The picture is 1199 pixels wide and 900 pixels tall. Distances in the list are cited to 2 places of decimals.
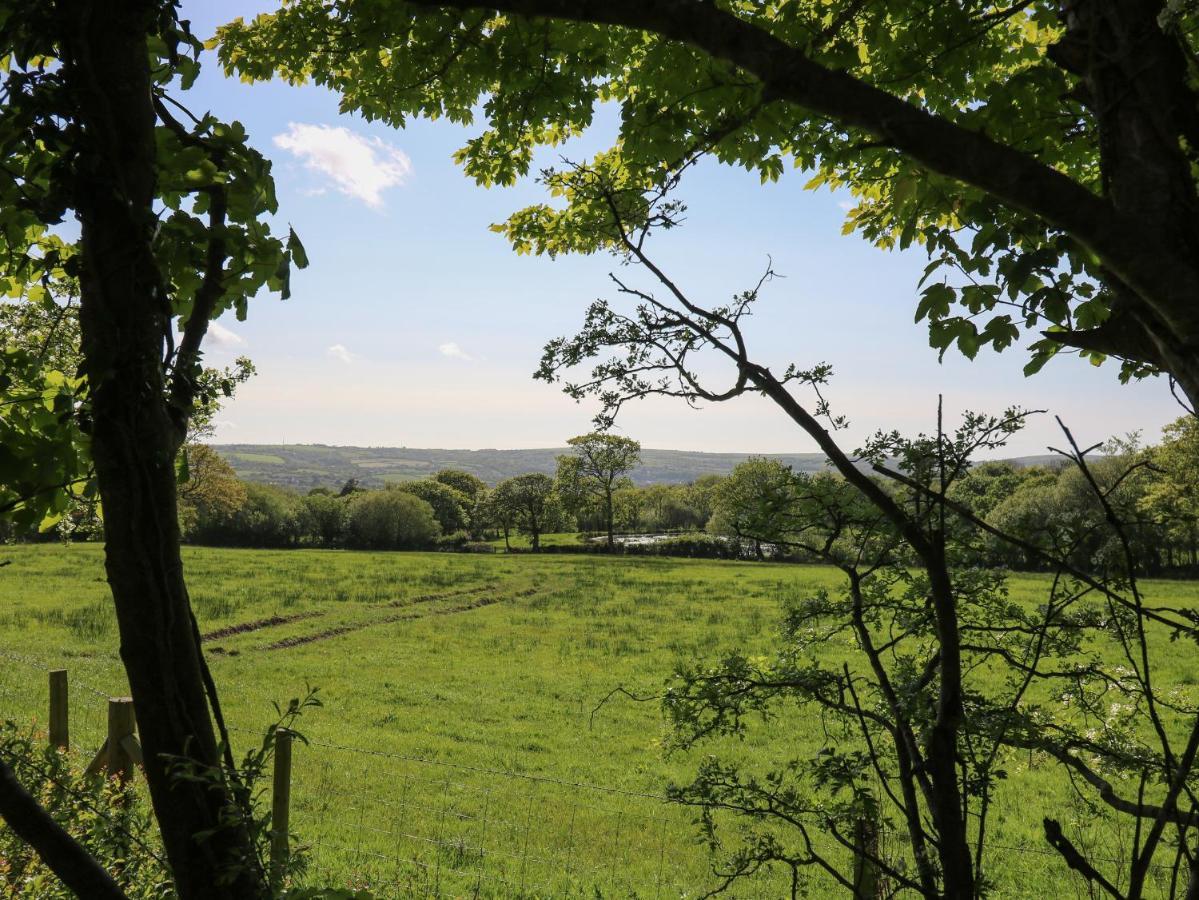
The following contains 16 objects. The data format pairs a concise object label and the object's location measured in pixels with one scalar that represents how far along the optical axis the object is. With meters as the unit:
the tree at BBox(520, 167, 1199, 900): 2.22
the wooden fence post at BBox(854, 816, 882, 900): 2.90
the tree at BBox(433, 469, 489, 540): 85.75
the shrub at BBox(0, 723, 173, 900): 3.69
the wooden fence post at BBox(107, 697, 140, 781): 7.35
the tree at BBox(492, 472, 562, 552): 77.00
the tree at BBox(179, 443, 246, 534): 51.53
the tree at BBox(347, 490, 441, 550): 72.56
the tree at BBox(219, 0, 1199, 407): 1.46
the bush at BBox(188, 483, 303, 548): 64.44
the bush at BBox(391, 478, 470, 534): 88.44
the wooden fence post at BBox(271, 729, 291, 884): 6.36
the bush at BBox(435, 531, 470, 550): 73.68
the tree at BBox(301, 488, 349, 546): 74.75
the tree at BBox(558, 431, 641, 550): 69.06
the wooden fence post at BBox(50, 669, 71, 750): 8.22
